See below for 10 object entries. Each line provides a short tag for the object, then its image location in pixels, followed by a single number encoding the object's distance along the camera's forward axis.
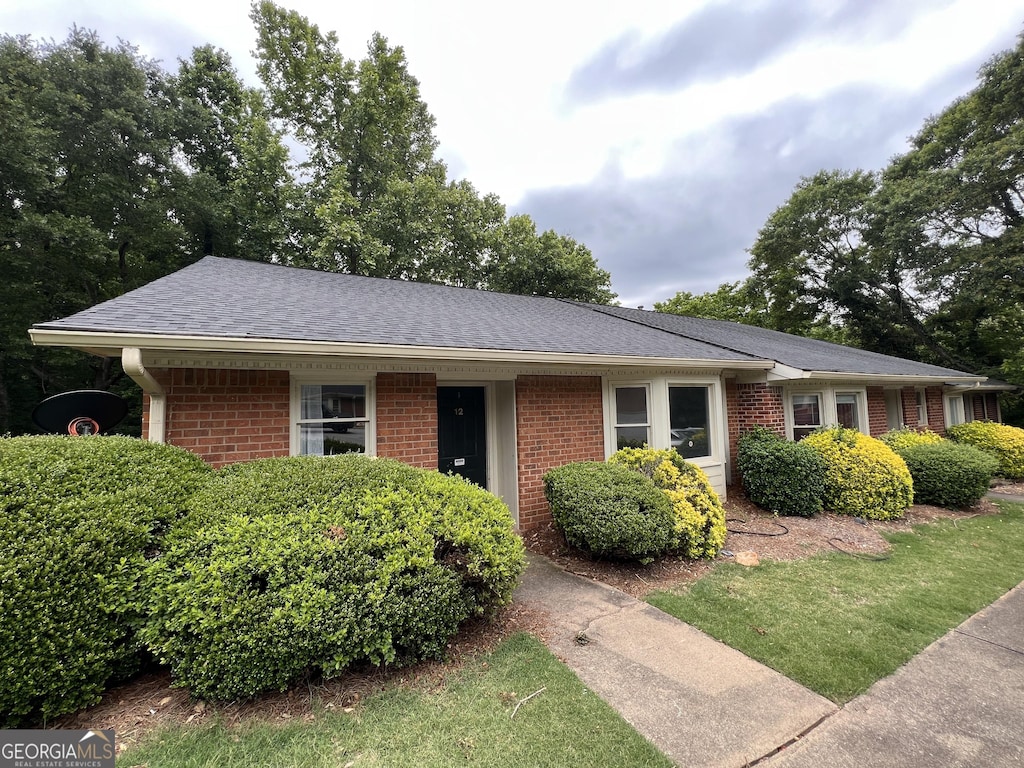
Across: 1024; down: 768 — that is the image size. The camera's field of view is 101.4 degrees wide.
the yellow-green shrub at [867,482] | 7.04
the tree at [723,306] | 27.47
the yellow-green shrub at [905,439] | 8.86
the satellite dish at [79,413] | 4.71
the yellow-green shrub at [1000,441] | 10.70
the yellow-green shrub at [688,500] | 5.10
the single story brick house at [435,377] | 4.20
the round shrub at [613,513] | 4.63
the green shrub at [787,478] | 6.97
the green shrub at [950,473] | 7.66
